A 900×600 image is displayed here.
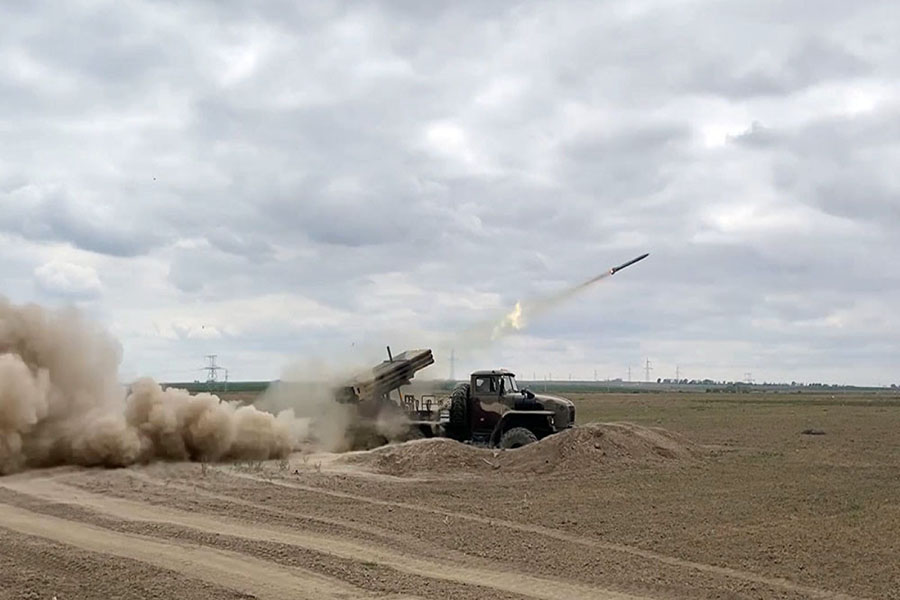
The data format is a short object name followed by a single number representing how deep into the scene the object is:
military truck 26.09
